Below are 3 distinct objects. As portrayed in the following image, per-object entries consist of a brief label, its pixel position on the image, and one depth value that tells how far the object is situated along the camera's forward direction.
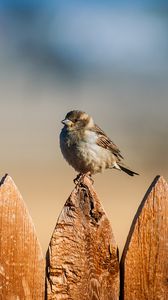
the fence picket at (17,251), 6.26
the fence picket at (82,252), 6.28
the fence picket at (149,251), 6.39
